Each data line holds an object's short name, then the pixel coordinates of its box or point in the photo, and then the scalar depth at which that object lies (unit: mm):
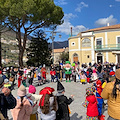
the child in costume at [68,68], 10621
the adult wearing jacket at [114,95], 2432
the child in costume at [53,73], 10586
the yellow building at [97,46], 26547
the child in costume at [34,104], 3172
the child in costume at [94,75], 9875
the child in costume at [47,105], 2607
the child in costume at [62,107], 3048
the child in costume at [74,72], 10844
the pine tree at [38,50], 21808
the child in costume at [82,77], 9930
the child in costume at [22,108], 2814
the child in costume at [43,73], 10303
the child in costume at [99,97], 4067
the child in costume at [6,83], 5968
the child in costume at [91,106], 3613
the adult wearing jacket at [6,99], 2363
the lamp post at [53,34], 16156
